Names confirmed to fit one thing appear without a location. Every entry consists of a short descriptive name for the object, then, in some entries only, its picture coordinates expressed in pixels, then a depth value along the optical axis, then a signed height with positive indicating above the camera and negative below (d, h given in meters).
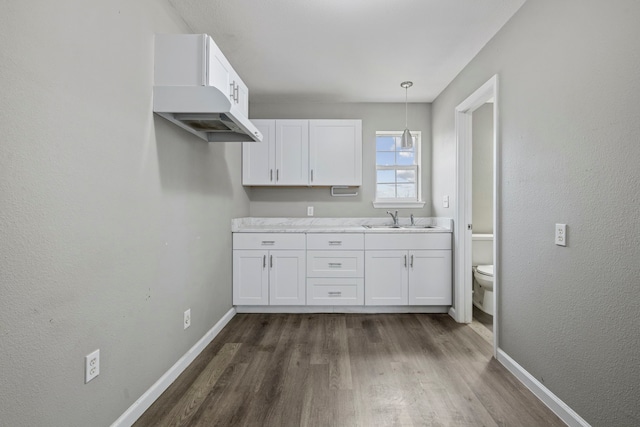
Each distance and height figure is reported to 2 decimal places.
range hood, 1.75 +0.78
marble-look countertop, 3.76 -0.09
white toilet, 3.26 -0.53
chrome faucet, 3.69 -0.04
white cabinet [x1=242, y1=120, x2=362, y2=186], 3.58 +0.70
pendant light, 3.13 +0.78
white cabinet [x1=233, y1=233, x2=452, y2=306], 3.25 -0.57
